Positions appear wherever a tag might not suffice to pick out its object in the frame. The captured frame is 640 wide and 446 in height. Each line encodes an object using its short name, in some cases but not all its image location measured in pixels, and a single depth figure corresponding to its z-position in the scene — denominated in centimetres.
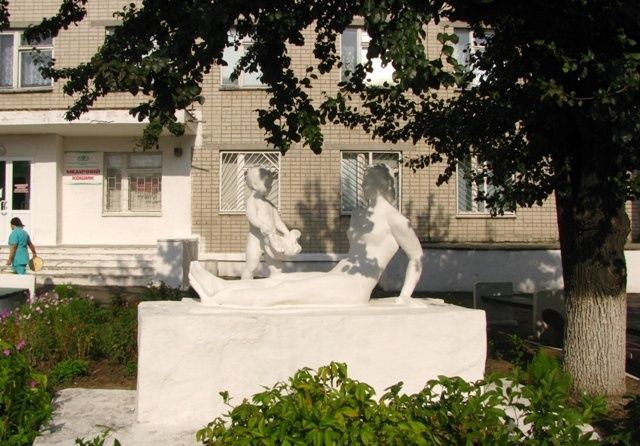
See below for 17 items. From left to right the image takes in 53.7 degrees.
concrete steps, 1334
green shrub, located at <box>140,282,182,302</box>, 795
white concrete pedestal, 409
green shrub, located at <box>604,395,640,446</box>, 334
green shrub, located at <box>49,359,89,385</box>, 598
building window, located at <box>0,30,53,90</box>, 1584
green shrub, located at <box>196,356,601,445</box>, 278
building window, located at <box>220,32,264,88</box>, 1509
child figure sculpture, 498
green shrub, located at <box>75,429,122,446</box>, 283
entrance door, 1561
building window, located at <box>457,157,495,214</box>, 1523
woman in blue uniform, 1205
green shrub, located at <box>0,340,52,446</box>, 350
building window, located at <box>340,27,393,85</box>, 1504
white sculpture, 450
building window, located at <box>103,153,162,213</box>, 1588
